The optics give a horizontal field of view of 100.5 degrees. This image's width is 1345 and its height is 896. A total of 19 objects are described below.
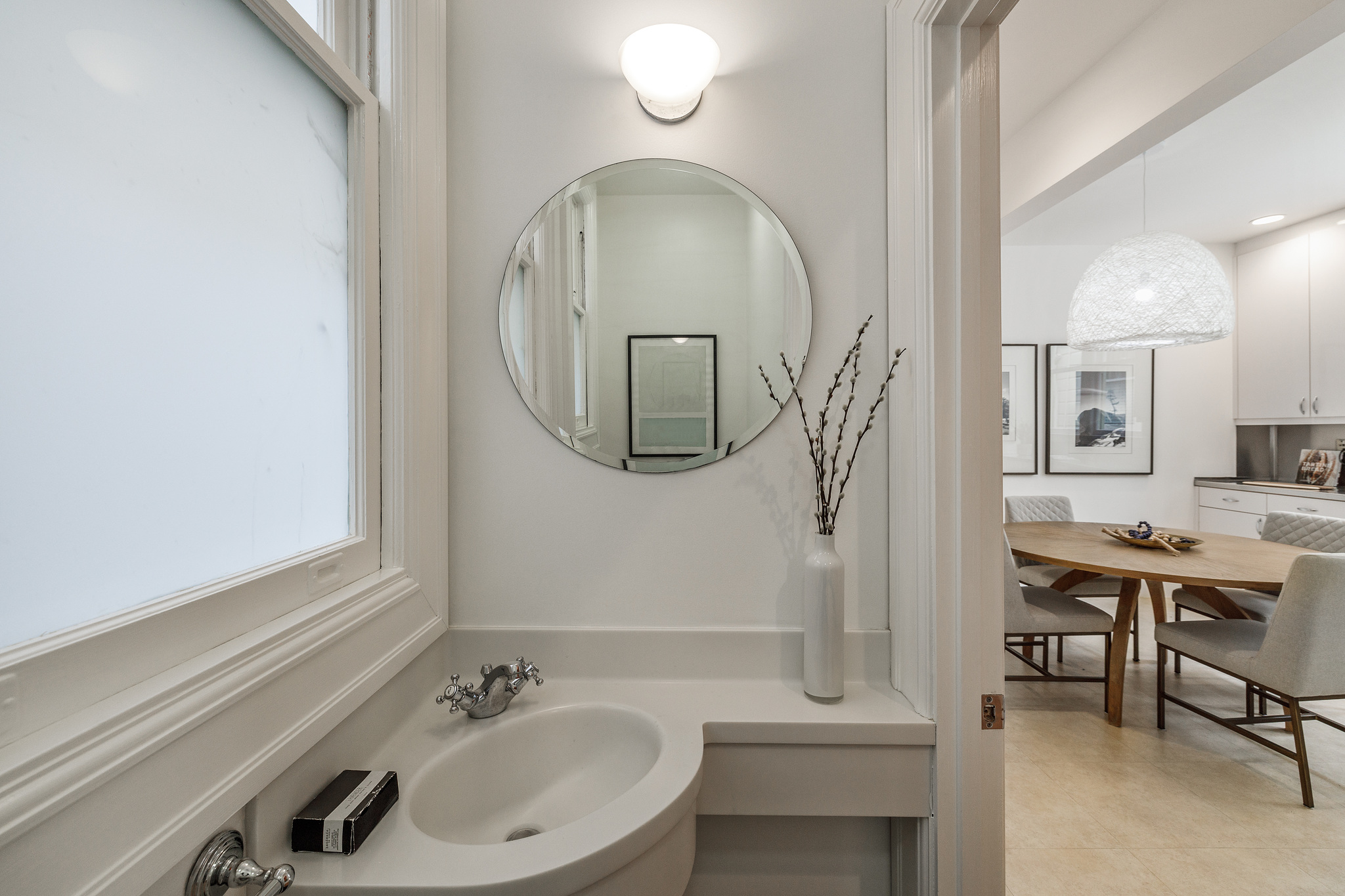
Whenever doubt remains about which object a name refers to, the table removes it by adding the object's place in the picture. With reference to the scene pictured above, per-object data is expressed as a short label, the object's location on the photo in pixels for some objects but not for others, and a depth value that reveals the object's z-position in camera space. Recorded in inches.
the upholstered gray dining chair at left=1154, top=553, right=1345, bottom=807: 71.1
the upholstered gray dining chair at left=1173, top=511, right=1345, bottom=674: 99.0
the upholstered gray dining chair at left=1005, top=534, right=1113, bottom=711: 96.3
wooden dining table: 83.1
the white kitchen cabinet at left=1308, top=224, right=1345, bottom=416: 134.7
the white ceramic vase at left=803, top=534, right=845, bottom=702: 42.8
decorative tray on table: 98.7
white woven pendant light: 97.7
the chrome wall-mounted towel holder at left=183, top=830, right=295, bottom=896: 23.3
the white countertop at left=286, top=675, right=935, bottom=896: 27.5
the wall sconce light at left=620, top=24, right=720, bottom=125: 43.7
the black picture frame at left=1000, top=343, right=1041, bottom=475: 158.6
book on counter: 136.3
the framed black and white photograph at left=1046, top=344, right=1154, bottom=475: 157.6
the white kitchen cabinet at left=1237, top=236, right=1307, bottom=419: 143.3
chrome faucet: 40.6
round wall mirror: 47.7
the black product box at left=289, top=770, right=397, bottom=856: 28.8
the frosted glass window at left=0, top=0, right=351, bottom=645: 19.6
